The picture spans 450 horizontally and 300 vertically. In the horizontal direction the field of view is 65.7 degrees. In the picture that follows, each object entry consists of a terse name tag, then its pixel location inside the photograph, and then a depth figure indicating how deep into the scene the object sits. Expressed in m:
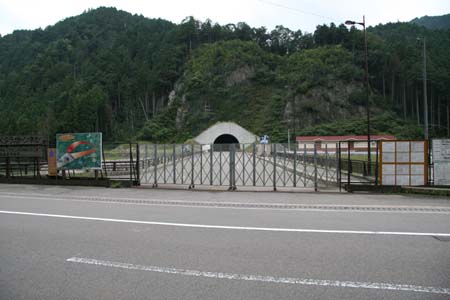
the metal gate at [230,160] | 15.95
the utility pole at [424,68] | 24.94
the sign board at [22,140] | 18.83
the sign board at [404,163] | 13.92
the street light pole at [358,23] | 21.38
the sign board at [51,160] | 17.81
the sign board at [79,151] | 16.53
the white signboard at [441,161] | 13.66
